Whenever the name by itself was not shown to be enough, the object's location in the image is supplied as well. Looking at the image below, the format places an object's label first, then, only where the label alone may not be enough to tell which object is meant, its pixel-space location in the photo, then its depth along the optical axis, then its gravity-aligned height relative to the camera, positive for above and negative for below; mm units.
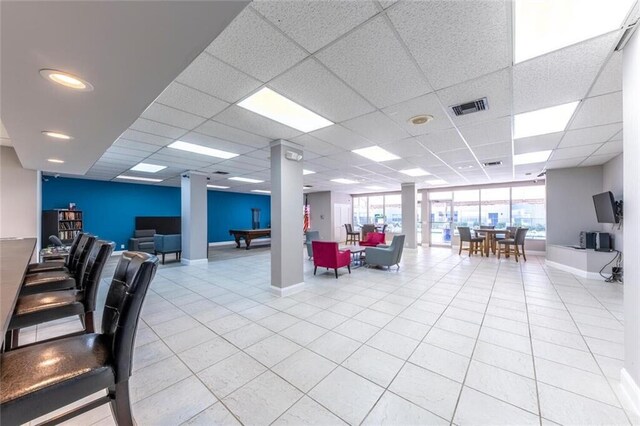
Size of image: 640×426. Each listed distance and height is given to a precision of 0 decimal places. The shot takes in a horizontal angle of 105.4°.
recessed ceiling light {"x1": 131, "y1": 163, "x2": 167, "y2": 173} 6035 +1220
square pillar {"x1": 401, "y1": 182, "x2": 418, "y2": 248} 9469 +26
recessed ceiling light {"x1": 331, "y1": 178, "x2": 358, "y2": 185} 8617 +1197
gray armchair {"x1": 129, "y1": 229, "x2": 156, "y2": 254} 8112 -926
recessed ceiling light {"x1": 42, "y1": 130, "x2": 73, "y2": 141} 2762 +934
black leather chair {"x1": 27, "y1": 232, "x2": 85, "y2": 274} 3031 -672
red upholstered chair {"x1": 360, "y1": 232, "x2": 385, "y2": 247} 8039 -878
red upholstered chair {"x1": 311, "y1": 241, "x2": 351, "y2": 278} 5332 -943
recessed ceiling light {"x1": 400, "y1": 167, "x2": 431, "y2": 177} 6766 +1212
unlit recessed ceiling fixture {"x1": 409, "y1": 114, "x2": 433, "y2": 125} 3129 +1253
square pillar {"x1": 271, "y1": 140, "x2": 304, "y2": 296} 4078 -87
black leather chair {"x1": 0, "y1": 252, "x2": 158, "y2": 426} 956 -689
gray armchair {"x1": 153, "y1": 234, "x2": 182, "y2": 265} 7113 -874
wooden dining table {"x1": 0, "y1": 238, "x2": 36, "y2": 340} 980 -382
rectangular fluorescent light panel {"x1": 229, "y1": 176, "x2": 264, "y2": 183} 7965 +1189
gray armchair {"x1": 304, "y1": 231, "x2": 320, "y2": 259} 8086 -736
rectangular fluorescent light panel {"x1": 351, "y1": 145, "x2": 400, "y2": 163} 4711 +1246
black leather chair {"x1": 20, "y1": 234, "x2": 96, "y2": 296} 2449 -684
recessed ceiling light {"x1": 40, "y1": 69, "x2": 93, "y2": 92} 1589 +928
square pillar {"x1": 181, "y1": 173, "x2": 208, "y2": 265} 6809 -139
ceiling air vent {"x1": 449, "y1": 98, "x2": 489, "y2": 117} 2738 +1250
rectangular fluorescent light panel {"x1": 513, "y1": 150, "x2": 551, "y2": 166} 4984 +1230
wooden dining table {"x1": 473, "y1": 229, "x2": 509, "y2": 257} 8078 -870
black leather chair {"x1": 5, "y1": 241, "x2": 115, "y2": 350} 1833 -712
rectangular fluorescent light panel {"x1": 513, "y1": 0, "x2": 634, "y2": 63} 1524 +1302
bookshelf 6523 -277
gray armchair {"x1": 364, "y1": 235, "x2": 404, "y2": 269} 5988 -998
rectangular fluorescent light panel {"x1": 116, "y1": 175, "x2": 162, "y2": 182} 7733 +1208
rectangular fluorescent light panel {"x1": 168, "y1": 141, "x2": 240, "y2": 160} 4320 +1241
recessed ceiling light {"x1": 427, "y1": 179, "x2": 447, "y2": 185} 8658 +1194
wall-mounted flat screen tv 4348 +110
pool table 10141 -867
